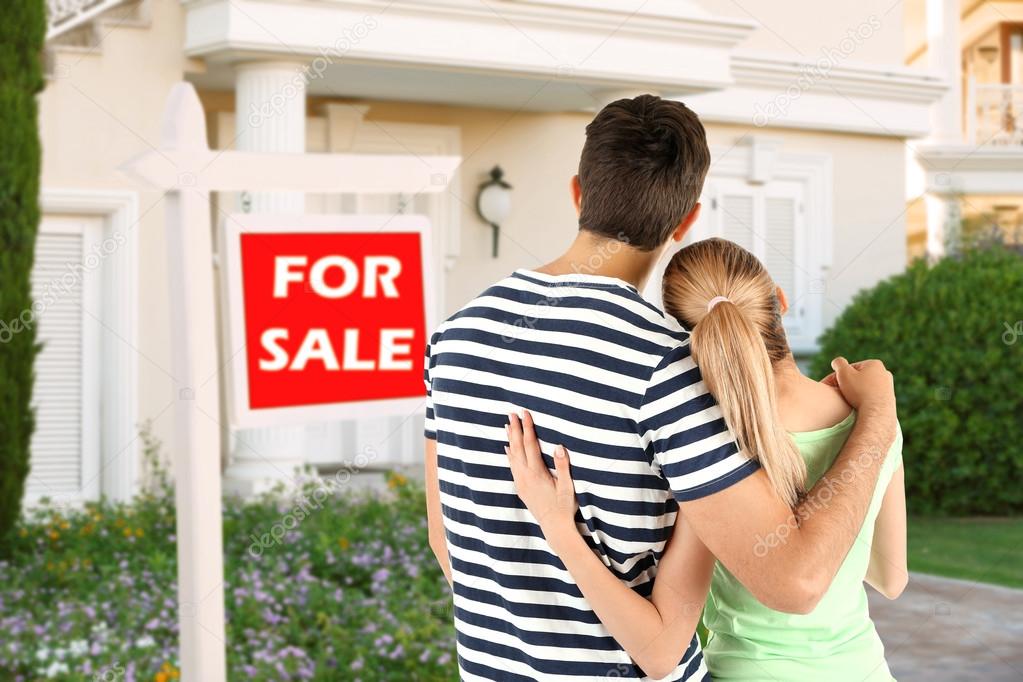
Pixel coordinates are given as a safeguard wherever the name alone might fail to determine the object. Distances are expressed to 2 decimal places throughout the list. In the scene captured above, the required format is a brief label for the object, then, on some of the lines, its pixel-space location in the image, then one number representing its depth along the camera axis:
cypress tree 7.23
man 1.57
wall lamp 10.68
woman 1.62
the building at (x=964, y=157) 15.70
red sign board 2.22
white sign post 2.16
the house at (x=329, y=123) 8.63
